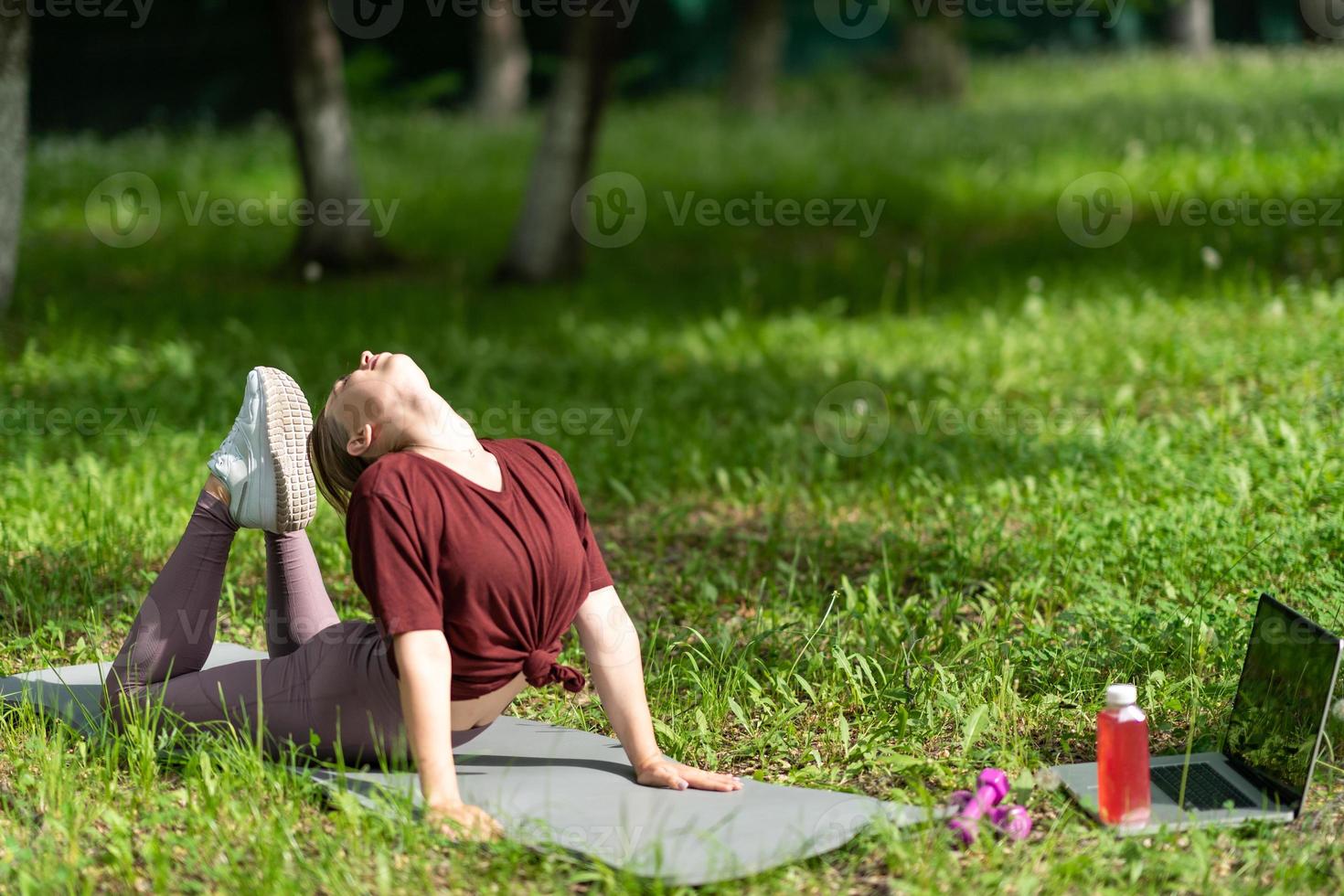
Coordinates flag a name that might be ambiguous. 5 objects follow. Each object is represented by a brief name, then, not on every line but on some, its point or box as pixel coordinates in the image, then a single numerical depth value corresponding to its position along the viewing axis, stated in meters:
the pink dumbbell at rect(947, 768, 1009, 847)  6.28
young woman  6.25
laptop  6.38
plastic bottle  6.32
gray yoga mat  6.05
